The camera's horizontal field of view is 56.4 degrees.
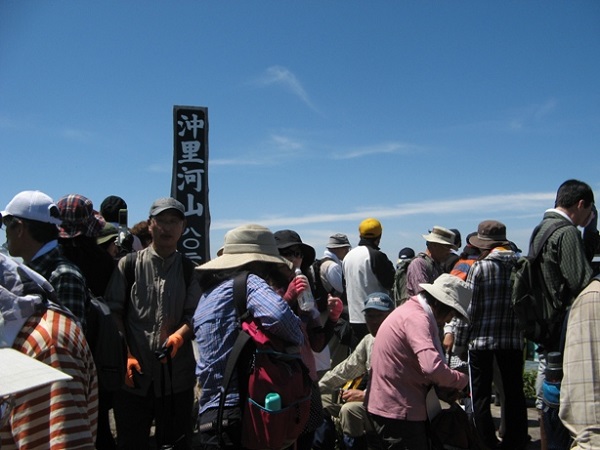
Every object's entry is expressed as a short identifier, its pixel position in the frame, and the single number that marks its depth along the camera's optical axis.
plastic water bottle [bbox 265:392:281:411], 2.71
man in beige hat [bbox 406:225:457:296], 6.43
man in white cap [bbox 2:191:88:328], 2.39
